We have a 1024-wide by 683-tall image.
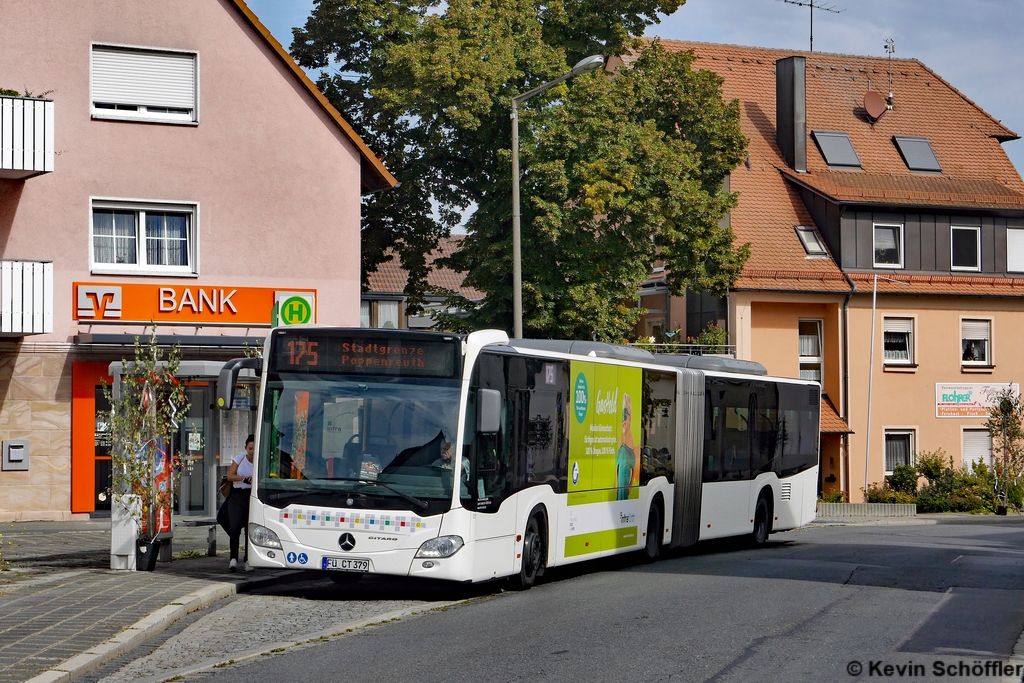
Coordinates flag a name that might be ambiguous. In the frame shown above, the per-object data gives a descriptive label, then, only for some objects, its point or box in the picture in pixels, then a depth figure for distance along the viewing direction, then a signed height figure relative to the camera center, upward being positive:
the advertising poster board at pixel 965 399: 43.41 -0.37
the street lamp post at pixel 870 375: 41.59 +0.41
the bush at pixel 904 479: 40.94 -2.84
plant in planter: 15.25 -0.81
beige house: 42.03 +3.40
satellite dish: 47.06 +10.08
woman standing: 15.67 -1.34
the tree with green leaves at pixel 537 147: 28.72 +5.48
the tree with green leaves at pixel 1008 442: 41.56 -1.73
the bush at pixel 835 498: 40.56 -3.39
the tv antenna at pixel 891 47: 50.50 +12.99
